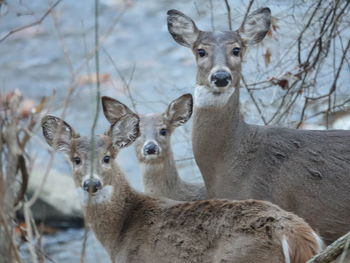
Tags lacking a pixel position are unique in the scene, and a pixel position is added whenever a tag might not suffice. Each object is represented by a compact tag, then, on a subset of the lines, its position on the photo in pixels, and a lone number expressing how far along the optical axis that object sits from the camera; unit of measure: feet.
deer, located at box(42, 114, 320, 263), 40.52
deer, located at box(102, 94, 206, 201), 56.70
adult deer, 50.65
